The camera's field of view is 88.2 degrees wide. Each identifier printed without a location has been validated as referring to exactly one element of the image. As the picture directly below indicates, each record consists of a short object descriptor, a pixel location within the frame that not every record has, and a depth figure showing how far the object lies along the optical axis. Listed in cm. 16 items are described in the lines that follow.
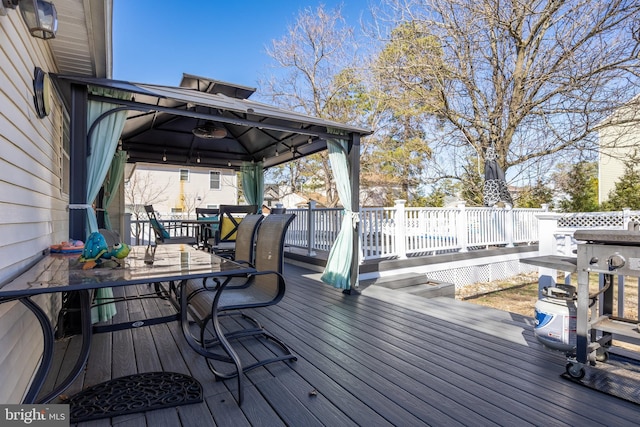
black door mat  178
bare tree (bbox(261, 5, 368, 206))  1342
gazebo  295
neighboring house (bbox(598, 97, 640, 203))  883
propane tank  233
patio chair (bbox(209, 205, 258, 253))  585
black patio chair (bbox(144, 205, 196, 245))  619
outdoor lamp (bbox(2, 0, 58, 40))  177
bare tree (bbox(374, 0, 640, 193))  851
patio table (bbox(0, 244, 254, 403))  146
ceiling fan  559
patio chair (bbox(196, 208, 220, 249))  739
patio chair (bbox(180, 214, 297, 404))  206
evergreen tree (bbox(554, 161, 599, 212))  1371
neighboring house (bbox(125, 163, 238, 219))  1670
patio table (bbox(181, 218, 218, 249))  733
